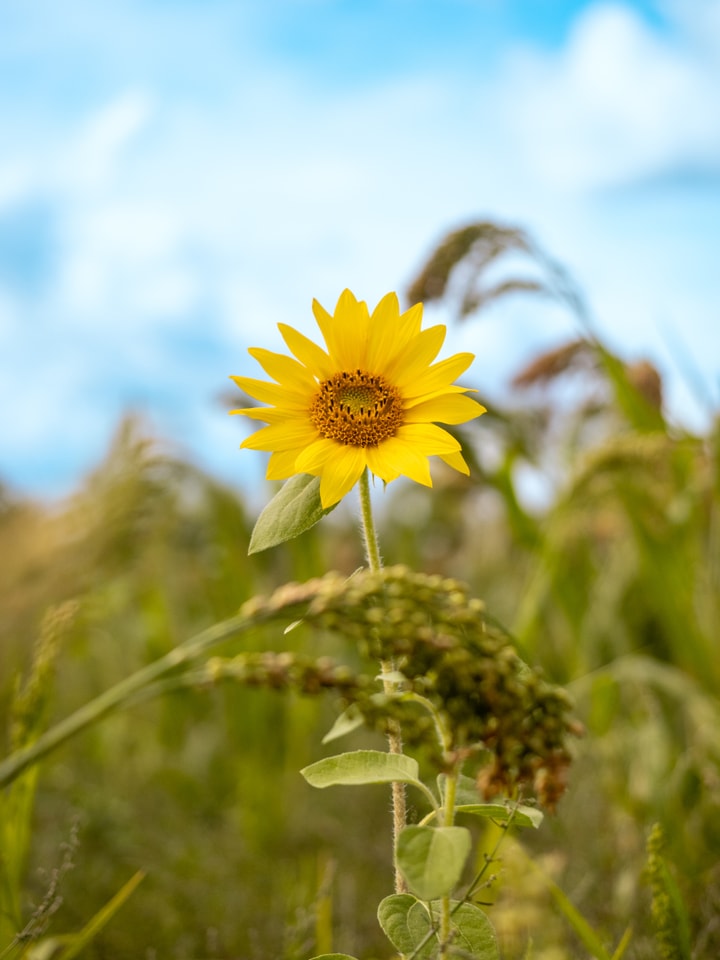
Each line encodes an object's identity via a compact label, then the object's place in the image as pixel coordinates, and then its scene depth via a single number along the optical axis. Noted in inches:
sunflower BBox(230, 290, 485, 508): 37.5
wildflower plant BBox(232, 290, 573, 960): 25.7
